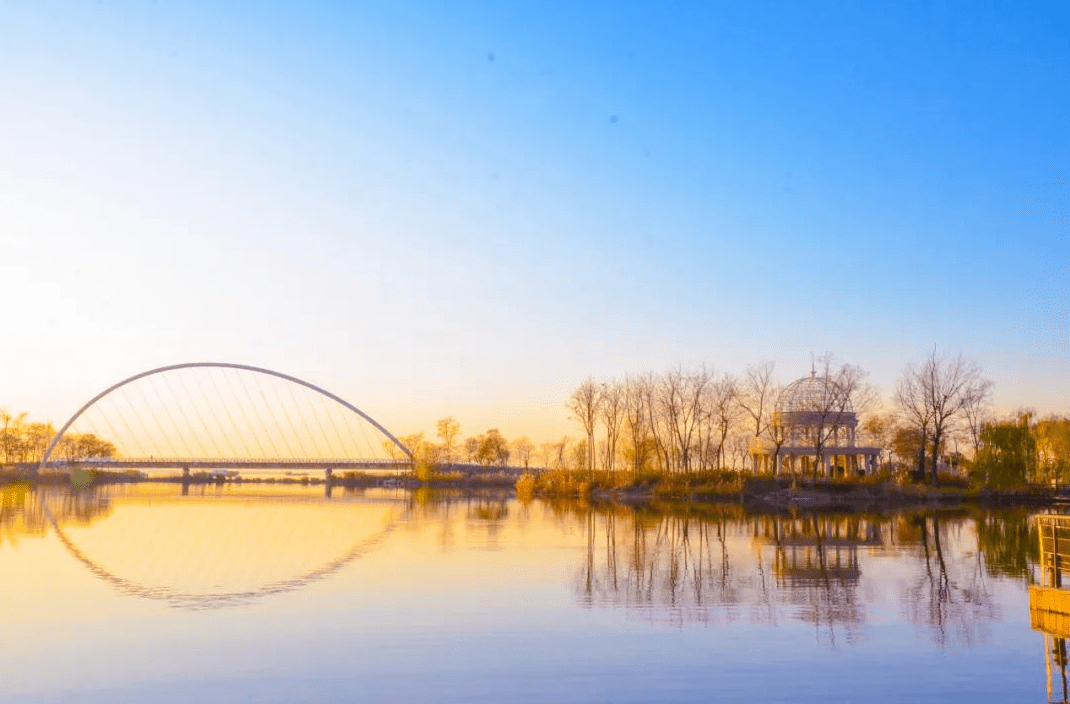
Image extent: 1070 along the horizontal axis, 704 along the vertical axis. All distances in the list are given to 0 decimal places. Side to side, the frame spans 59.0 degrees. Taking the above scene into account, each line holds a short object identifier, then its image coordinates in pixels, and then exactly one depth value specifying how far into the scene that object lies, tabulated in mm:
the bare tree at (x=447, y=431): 142625
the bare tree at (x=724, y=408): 97438
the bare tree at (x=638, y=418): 103875
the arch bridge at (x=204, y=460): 137625
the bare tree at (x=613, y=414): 107062
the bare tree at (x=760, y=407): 92250
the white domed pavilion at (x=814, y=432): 84312
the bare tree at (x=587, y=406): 106625
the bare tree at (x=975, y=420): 95500
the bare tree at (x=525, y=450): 172625
